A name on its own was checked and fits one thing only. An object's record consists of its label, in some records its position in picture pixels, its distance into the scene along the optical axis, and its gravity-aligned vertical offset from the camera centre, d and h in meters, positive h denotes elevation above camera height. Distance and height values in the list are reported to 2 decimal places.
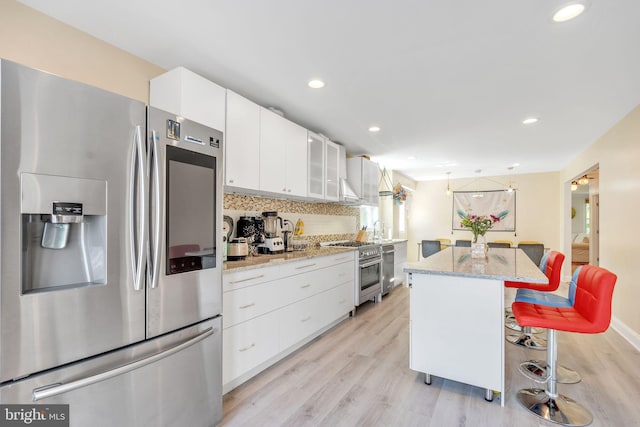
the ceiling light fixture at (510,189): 7.63 +0.67
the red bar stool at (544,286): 3.02 -0.71
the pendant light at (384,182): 6.37 +0.69
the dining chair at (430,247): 5.69 -0.61
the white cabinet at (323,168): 3.76 +0.61
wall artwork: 7.99 +0.27
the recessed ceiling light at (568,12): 1.69 +1.17
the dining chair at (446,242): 7.02 -0.63
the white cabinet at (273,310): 2.17 -0.84
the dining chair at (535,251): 5.06 -0.60
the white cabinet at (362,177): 4.88 +0.62
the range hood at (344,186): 4.45 +0.42
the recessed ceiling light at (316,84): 2.67 +1.16
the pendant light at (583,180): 6.18 +0.71
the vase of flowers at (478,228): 3.21 -0.14
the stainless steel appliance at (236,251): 2.54 -0.31
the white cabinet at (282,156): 2.94 +0.62
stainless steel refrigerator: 1.09 -0.19
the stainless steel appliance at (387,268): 4.88 -0.88
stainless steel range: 4.07 -0.82
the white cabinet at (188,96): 2.21 +0.89
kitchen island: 2.05 -0.75
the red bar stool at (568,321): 1.79 -0.67
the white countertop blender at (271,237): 3.18 -0.25
